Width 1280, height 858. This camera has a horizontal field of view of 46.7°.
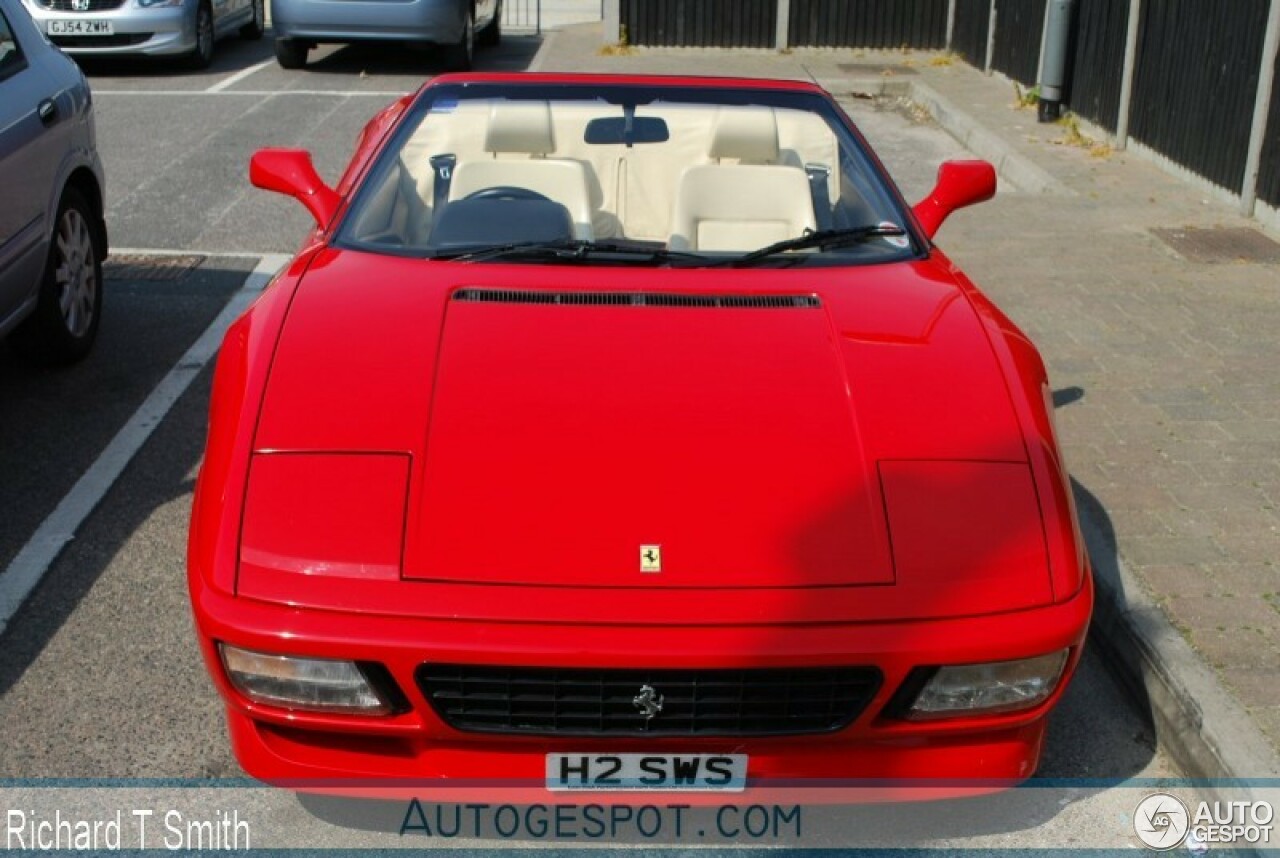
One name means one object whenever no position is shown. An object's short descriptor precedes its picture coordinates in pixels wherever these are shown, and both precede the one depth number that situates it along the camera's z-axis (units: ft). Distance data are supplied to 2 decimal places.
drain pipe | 39.65
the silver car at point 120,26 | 46.26
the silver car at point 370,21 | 47.80
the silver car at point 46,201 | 17.98
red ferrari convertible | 9.33
